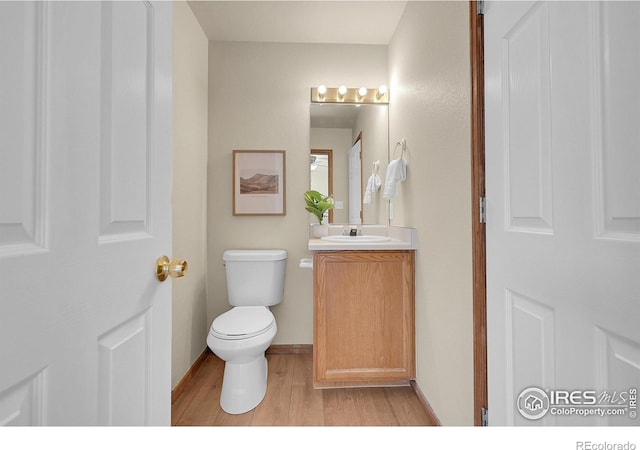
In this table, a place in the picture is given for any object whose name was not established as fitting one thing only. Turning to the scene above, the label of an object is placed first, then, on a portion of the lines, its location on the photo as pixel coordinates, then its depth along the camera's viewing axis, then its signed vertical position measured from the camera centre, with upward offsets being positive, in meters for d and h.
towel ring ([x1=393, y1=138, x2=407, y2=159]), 2.11 +0.59
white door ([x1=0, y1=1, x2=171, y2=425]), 0.40 +0.03
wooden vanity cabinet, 1.89 -0.53
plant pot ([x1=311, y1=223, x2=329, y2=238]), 2.55 +0.00
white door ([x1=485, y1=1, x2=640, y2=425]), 0.61 +0.04
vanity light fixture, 2.53 +1.10
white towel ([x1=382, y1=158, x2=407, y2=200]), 2.06 +0.37
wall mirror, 2.55 +0.66
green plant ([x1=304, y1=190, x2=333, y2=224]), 2.53 +0.22
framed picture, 2.54 +0.40
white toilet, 1.72 -0.55
